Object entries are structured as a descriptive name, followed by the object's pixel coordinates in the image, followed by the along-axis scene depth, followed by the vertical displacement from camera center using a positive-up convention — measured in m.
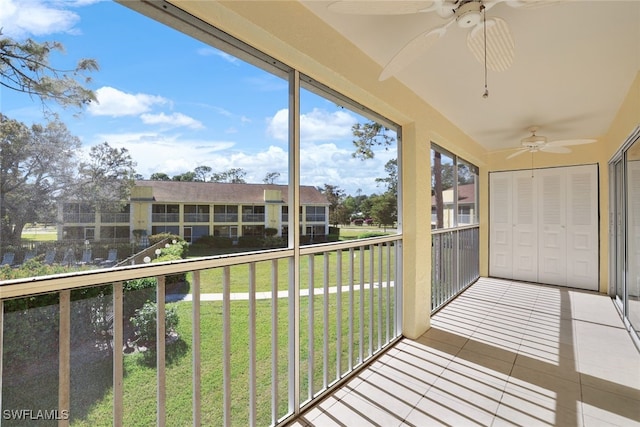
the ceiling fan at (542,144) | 3.31 +0.86
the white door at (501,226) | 5.03 -0.22
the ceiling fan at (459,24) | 1.10 +0.83
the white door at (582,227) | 4.33 -0.21
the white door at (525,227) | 4.80 -0.22
